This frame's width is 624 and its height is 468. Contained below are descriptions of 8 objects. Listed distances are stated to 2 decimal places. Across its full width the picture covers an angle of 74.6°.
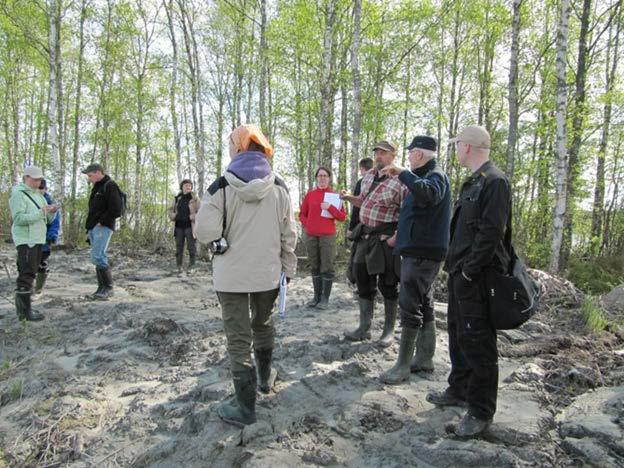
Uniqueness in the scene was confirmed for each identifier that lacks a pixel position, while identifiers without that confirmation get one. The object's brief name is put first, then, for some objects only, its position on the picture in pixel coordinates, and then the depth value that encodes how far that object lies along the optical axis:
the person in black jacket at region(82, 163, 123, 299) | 6.77
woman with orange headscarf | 3.01
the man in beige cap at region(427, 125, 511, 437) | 2.76
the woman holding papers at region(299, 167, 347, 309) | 6.37
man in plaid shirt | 4.29
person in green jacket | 5.73
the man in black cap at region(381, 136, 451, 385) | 3.63
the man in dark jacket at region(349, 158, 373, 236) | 5.46
